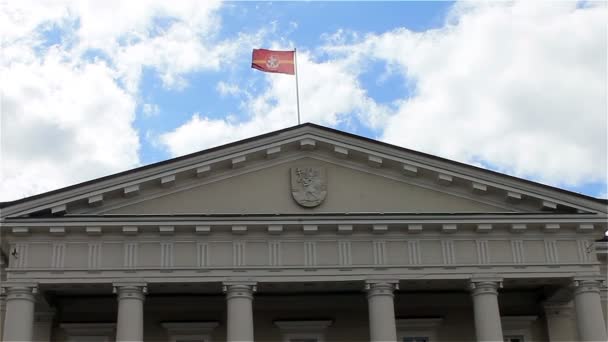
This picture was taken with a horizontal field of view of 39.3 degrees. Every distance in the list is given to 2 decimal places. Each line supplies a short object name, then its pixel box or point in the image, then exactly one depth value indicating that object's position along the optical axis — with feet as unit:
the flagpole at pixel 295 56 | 86.60
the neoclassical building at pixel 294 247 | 71.51
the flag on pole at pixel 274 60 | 86.53
